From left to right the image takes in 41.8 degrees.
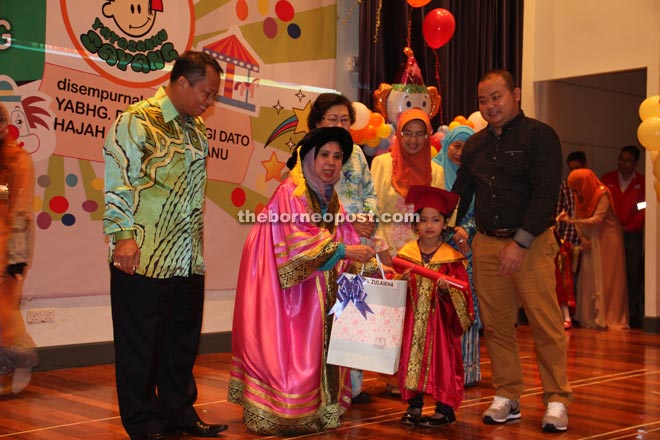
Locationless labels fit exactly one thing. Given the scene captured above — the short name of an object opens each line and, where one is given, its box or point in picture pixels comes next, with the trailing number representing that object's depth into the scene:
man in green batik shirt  3.31
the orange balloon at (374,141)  6.05
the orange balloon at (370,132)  6.00
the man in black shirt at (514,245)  3.85
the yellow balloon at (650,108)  6.44
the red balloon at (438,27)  6.57
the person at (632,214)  8.70
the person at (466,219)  4.81
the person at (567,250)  8.45
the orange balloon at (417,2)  6.46
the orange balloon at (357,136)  5.98
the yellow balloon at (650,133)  6.20
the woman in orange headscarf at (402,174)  4.82
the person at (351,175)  4.43
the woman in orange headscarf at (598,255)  8.52
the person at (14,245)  4.46
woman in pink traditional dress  3.73
